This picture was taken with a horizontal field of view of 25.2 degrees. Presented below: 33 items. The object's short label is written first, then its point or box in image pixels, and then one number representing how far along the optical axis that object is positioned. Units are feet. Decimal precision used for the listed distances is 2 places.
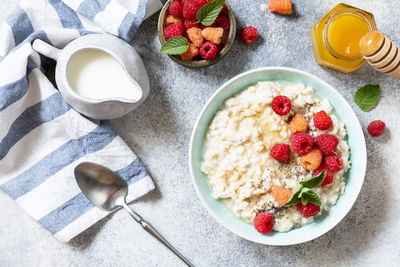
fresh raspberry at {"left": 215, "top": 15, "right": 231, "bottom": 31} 3.04
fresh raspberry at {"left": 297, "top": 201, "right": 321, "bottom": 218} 2.94
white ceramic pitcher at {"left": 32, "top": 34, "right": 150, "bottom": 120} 2.91
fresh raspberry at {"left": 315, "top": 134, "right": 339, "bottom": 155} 2.92
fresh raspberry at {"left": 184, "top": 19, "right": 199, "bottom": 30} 3.02
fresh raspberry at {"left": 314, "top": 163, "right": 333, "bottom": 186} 2.94
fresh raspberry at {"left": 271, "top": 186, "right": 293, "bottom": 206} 2.94
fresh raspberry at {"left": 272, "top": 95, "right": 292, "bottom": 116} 2.94
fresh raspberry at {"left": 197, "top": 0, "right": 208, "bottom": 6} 2.98
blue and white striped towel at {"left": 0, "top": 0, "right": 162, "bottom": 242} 3.04
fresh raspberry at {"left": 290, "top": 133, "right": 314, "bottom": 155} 2.92
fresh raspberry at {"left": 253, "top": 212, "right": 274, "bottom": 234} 2.96
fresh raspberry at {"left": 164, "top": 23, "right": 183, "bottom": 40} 3.00
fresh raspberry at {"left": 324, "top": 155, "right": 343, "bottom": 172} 2.93
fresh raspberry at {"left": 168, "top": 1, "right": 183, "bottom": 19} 3.01
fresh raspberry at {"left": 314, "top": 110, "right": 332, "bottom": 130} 2.95
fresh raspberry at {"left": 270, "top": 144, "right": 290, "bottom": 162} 2.94
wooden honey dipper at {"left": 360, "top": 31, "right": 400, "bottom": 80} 2.98
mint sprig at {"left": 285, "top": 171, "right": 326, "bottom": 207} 2.86
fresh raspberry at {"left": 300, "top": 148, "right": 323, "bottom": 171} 2.94
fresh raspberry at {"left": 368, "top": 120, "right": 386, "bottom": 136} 3.11
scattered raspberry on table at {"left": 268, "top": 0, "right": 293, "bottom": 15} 3.10
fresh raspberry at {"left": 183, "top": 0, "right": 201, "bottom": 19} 2.97
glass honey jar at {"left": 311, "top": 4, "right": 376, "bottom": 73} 3.04
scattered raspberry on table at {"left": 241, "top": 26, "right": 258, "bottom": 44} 3.09
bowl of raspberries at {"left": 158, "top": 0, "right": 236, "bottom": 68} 2.96
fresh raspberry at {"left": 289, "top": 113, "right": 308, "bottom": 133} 2.96
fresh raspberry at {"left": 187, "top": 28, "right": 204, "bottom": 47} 3.00
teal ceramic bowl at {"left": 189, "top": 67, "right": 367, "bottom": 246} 3.00
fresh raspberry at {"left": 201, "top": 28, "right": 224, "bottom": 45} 2.98
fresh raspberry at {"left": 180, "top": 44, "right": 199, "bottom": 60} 3.02
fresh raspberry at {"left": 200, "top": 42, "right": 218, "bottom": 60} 2.99
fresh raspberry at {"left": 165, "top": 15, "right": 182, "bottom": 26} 3.04
